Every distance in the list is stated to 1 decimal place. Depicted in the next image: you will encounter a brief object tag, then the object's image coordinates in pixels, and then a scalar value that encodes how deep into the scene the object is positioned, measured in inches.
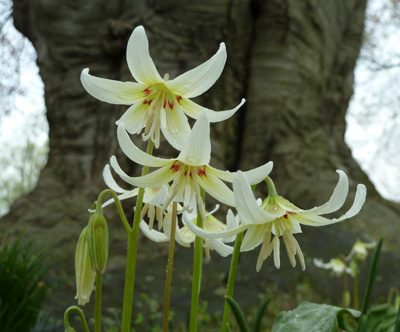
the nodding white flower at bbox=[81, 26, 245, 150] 11.0
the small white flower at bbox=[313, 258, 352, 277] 27.4
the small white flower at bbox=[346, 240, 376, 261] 27.0
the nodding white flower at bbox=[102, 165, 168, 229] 11.7
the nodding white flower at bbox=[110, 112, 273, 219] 10.4
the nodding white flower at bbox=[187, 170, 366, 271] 10.4
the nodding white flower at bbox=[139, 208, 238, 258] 13.0
